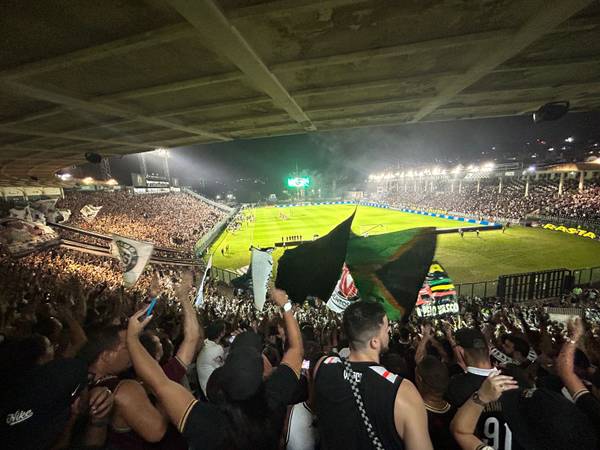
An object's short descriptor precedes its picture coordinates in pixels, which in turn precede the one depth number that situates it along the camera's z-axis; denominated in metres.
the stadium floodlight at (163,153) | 57.71
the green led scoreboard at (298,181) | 81.56
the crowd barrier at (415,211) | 40.54
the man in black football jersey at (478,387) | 2.40
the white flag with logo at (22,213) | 15.87
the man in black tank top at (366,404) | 1.84
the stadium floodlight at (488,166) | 50.99
